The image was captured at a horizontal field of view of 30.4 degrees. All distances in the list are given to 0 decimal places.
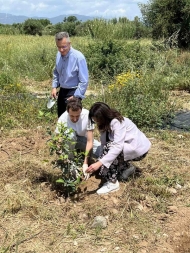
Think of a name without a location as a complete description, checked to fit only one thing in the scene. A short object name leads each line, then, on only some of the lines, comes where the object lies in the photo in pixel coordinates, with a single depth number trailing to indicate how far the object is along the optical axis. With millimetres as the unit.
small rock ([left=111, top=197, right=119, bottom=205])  3303
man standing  4059
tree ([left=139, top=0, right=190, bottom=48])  13164
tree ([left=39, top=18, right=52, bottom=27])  42781
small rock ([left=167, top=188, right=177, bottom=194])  3524
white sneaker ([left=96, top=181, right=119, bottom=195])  3416
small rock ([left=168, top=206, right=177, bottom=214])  3212
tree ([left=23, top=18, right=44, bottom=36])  35875
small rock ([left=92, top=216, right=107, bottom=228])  2963
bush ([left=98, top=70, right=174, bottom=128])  5516
